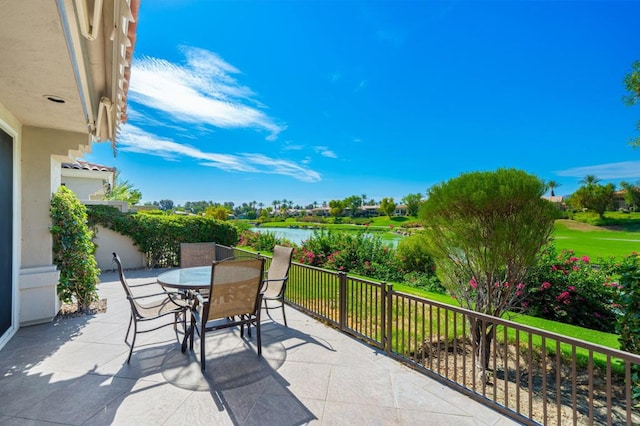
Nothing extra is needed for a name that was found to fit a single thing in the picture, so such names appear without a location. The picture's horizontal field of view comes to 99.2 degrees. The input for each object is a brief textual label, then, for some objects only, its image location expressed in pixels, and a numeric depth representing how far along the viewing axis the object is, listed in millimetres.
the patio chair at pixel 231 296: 2484
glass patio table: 2869
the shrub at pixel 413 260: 8156
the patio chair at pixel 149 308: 2645
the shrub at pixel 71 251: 3910
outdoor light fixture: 2754
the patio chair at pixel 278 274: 3605
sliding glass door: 3010
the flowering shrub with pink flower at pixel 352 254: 7641
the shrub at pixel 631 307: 2193
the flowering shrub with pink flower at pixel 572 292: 4609
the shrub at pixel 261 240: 10297
